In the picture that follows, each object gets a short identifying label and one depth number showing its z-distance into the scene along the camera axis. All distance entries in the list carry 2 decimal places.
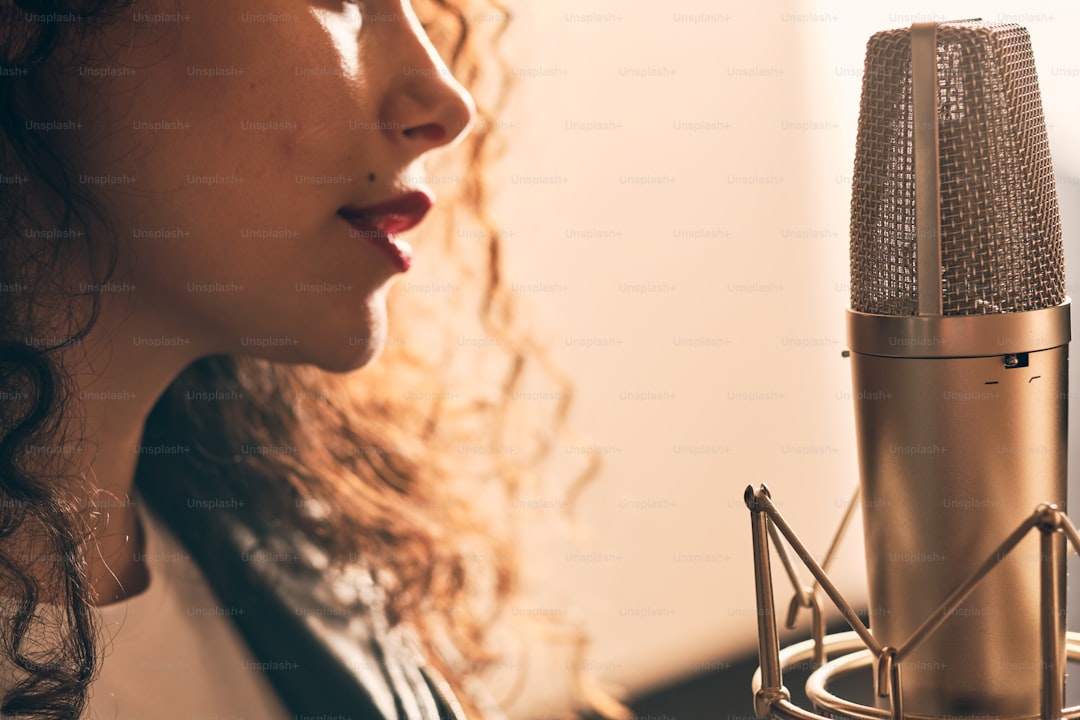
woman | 0.90
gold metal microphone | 0.65
